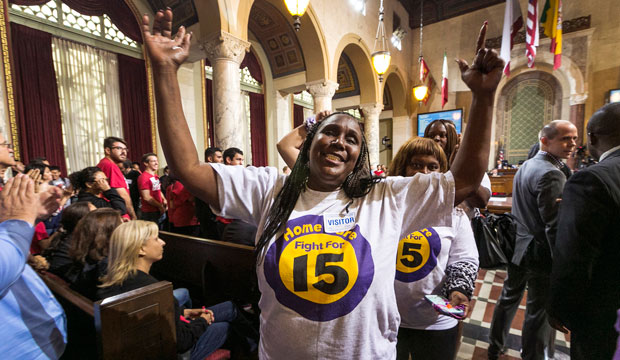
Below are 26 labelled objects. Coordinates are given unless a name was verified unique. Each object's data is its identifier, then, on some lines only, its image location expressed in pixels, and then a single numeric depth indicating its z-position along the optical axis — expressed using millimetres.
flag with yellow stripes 6711
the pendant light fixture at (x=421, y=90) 8876
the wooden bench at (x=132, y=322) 1104
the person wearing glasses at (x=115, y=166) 3246
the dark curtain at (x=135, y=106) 6410
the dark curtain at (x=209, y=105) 7879
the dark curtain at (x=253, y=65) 8781
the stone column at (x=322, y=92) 7348
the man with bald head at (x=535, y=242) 1890
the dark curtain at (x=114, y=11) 5519
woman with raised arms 820
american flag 6184
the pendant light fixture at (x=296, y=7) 4052
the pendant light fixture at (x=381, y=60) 5961
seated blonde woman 1479
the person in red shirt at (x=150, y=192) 3814
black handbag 1877
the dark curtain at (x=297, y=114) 11430
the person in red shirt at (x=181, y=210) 3281
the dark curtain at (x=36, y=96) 4973
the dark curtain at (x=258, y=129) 9562
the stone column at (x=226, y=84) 4820
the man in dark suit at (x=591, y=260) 1166
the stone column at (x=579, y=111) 9244
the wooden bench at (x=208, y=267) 2008
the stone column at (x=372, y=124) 9859
